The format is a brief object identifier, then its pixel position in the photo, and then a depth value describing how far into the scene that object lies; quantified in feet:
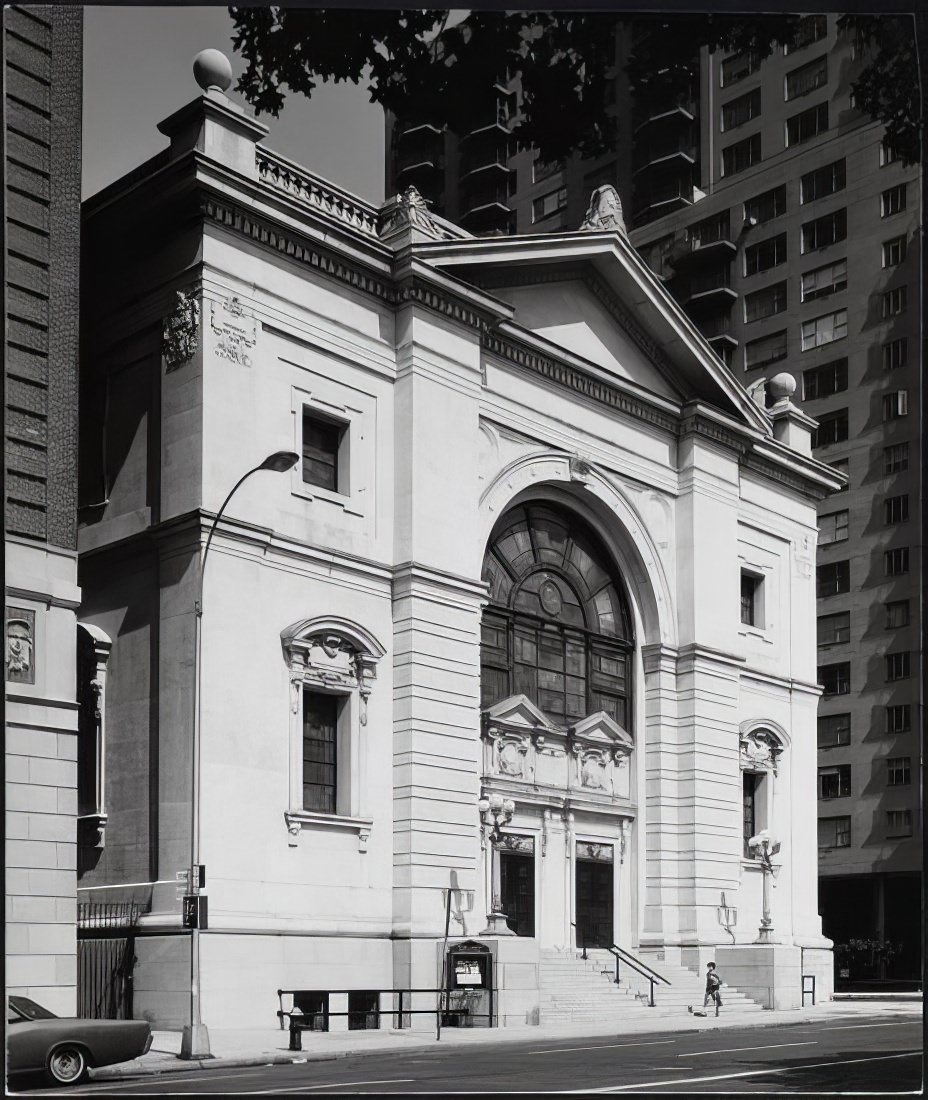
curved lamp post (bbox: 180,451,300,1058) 73.15
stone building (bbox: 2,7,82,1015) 69.67
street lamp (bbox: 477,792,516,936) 105.40
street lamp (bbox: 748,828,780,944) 133.80
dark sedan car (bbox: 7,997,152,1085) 46.44
